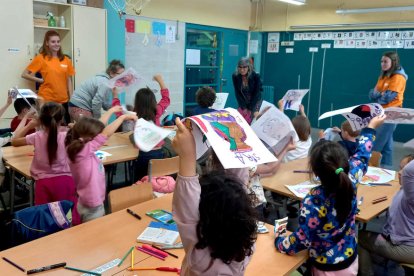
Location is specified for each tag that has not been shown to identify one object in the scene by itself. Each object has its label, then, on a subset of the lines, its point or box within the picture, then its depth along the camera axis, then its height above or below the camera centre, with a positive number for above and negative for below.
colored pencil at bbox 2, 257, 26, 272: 1.56 -0.84
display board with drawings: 6.55 +0.26
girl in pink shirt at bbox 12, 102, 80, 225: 2.63 -0.69
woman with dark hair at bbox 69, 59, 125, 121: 4.38 -0.38
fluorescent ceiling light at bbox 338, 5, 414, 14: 6.56 +1.19
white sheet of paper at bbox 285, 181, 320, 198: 2.58 -0.80
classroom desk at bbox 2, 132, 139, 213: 2.95 -0.78
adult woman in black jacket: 5.45 -0.24
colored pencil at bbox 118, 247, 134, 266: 1.66 -0.84
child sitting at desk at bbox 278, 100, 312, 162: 3.21 -0.57
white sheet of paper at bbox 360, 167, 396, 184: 2.92 -0.79
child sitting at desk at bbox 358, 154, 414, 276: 2.14 -0.89
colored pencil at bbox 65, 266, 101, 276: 1.55 -0.84
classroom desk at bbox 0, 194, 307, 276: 1.62 -0.84
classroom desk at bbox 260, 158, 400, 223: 2.33 -0.81
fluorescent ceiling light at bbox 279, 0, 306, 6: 7.23 +1.34
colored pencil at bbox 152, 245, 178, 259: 1.72 -0.84
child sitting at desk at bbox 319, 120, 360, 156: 3.21 -0.53
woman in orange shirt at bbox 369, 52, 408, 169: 4.84 -0.19
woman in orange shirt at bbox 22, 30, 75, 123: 4.63 -0.10
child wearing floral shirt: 1.69 -0.66
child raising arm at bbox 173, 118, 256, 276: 1.15 -0.44
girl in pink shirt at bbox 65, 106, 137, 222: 2.33 -0.63
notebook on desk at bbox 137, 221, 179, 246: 1.84 -0.83
